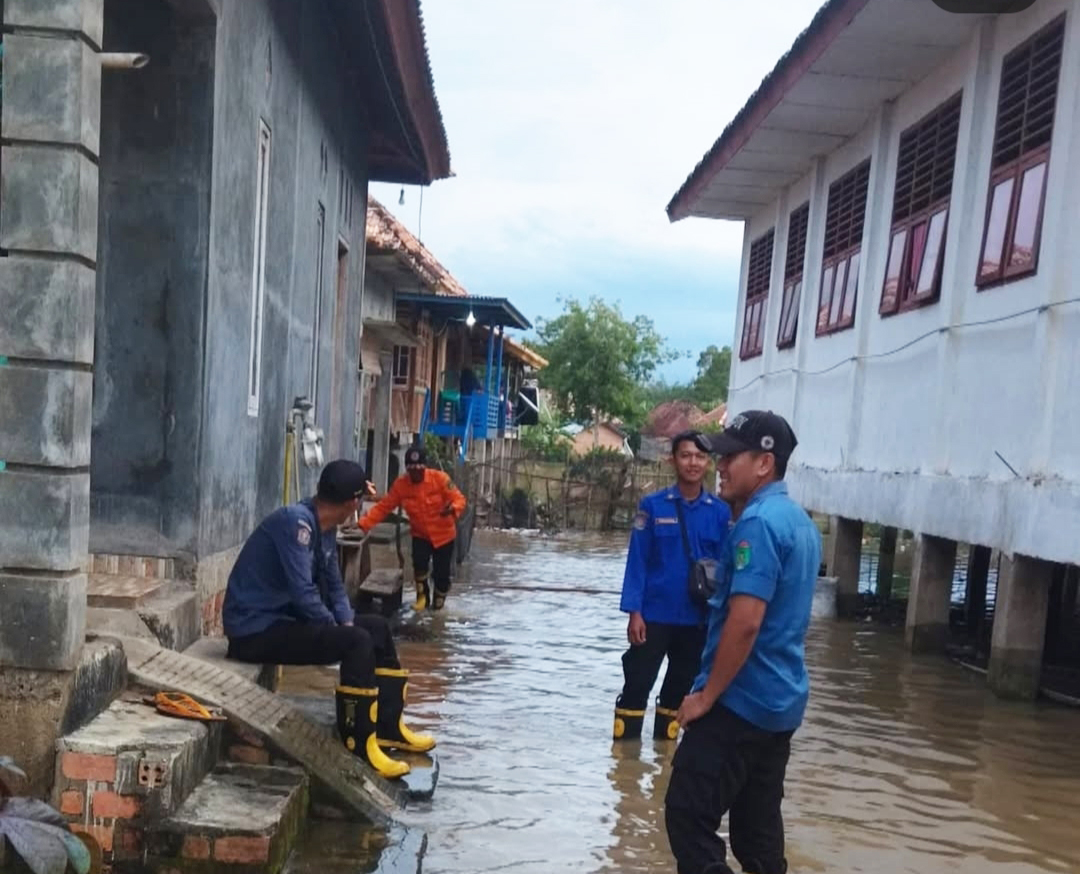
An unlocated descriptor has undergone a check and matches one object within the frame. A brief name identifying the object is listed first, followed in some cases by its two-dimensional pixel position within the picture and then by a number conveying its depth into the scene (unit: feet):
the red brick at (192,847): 14.78
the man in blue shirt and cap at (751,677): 13.66
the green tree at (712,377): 254.68
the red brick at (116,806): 14.80
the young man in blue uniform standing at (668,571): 23.95
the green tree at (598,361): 173.68
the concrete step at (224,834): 14.79
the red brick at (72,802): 14.78
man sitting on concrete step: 20.02
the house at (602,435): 181.82
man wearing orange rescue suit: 41.14
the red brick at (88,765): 14.79
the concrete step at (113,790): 14.79
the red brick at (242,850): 14.83
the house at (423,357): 68.59
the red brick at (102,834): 14.84
